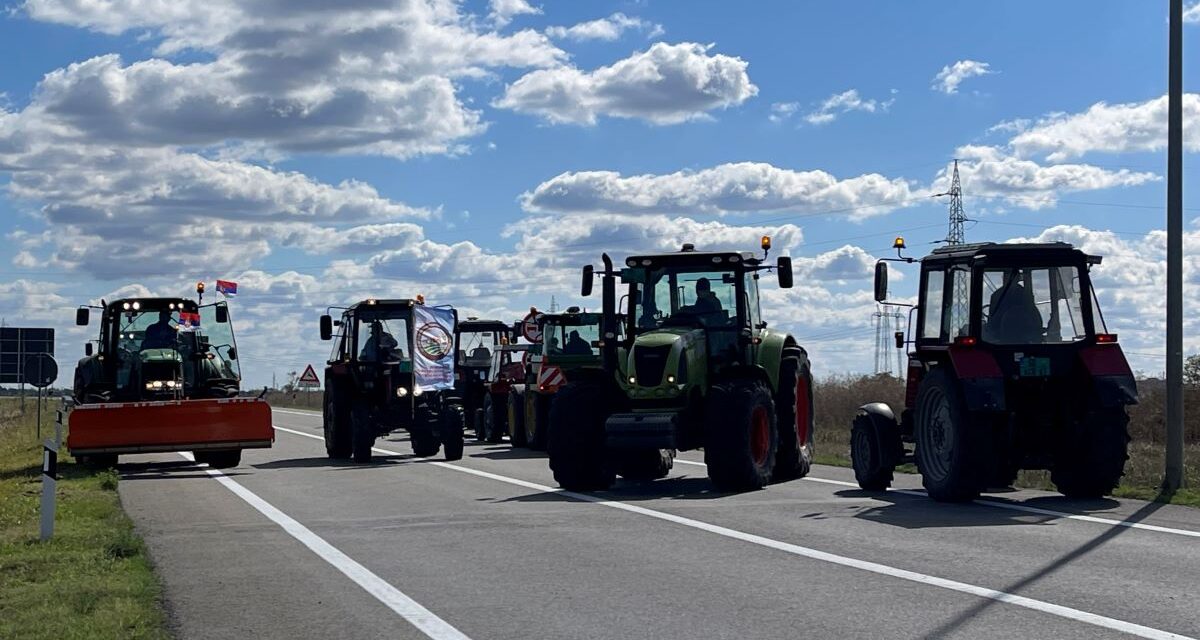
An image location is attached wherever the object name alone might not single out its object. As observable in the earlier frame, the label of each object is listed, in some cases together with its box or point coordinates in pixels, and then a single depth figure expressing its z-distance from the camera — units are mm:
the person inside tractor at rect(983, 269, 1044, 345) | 16531
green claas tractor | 17688
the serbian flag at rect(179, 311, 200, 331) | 26047
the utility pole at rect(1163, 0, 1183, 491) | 17422
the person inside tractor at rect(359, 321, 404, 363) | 27688
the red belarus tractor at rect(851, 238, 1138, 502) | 15766
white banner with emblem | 28594
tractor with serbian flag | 23391
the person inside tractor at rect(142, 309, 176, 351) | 25812
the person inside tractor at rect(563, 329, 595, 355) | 29562
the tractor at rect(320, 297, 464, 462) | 26469
